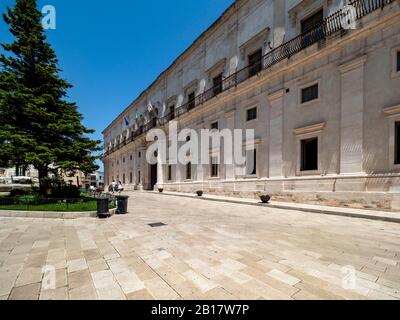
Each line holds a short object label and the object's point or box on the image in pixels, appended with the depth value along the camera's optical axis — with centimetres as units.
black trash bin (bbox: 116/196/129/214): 935
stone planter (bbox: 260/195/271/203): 1244
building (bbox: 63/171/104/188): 8714
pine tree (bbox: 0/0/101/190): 1095
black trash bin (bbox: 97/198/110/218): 831
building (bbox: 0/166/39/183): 3056
